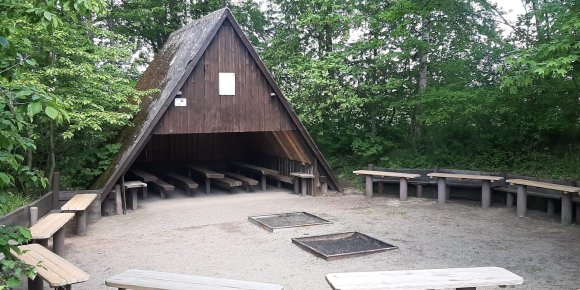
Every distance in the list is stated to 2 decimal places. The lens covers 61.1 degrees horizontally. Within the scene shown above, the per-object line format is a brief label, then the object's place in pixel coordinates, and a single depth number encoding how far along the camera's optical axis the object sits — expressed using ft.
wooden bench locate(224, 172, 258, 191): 45.11
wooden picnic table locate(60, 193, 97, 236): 28.53
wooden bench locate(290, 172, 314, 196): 43.75
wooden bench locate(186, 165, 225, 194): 44.16
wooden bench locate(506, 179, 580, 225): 32.01
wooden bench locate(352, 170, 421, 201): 41.98
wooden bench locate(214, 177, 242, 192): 44.18
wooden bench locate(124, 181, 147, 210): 37.42
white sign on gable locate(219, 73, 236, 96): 40.32
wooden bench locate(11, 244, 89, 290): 16.05
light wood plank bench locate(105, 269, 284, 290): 15.58
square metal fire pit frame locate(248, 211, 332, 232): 30.96
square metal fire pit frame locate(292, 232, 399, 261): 24.21
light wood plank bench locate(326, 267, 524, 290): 14.79
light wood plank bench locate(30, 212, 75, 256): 21.71
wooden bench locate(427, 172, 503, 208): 38.04
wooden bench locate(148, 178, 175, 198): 41.68
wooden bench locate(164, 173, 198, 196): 43.29
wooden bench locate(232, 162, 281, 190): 46.68
